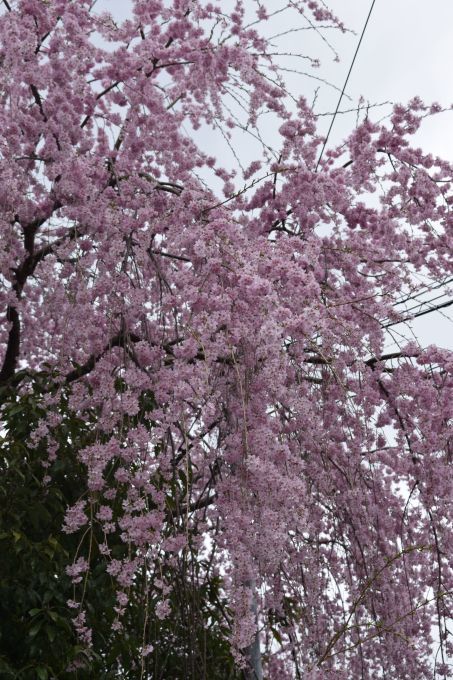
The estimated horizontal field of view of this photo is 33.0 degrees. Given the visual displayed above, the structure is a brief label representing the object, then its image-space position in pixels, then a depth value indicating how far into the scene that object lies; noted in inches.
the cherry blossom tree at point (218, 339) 101.7
